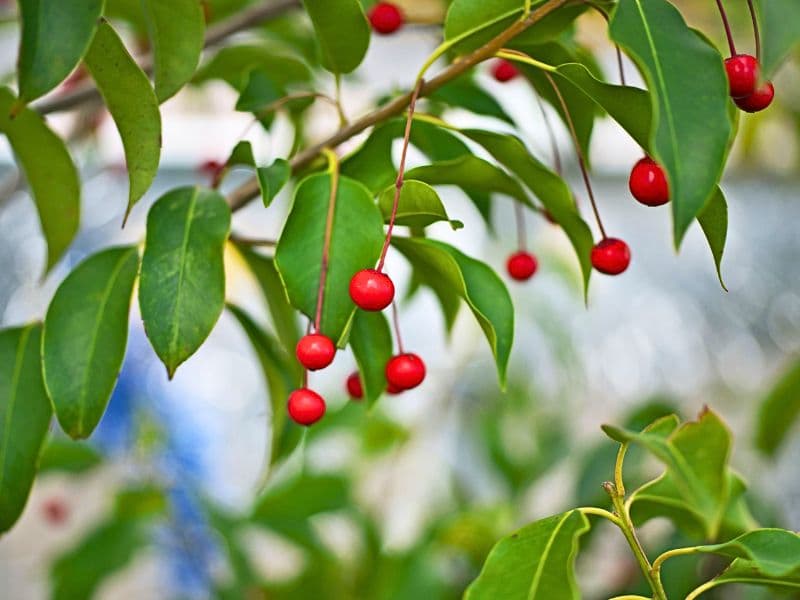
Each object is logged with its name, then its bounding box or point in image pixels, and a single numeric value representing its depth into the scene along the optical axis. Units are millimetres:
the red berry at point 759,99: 388
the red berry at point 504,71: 477
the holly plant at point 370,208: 375
